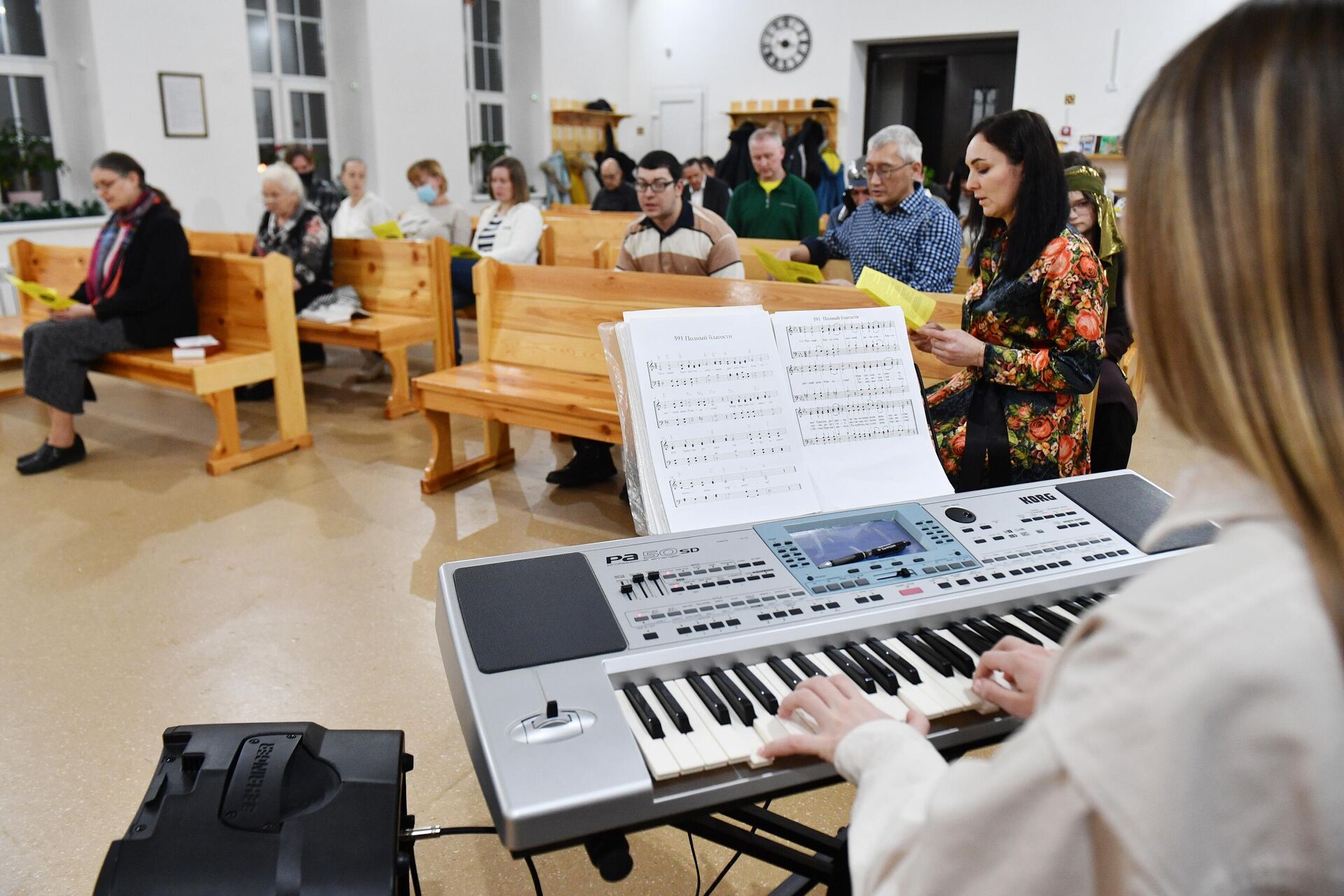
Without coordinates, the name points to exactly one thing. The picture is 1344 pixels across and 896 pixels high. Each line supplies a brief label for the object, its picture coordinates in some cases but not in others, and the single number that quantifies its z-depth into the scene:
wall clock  9.96
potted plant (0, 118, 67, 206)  6.05
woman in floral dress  1.83
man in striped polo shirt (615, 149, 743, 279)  3.66
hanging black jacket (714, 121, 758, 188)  9.05
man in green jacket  4.93
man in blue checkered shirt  3.26
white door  10.70
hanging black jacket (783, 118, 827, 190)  8.52
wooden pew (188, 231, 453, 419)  4.69
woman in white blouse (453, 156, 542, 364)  5.31
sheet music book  1.40
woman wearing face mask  6.27
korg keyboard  0.88
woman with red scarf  3.97
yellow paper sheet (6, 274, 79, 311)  3.89
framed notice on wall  6.61
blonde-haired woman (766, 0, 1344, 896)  0.47
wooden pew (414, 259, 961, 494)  3.25
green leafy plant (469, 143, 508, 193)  9.45
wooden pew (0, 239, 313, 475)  3.92
